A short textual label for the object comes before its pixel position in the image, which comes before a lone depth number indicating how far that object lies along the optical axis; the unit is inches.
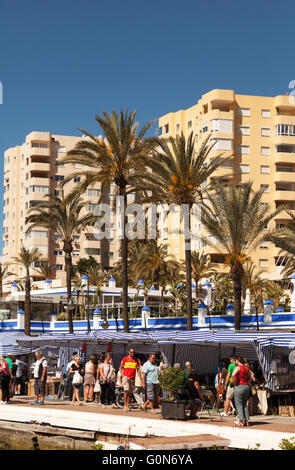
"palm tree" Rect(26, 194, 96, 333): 1745.8
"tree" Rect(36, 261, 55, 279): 3491.6
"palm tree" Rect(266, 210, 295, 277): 1290.6
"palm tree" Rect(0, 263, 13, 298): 3255.9
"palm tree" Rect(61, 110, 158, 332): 1363.2
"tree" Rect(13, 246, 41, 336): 1902.1
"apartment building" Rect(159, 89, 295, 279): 2965.1
